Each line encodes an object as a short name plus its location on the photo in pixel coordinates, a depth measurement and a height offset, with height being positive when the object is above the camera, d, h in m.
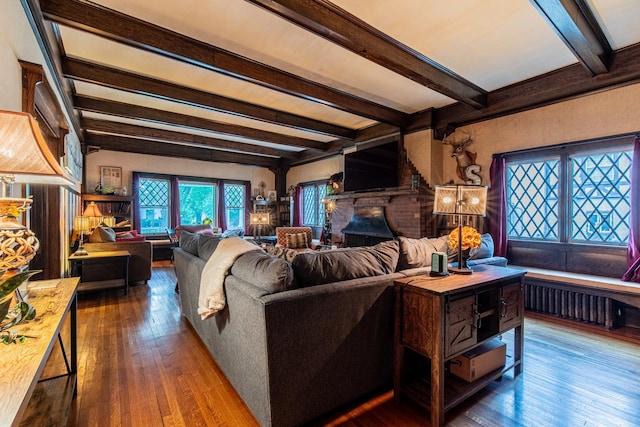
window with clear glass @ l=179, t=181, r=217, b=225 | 7.95 +0.28
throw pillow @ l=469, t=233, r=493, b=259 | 2.90 -0.39
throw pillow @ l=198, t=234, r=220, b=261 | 2.46 -0.29
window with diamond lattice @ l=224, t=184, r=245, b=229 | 8.55 +0.21
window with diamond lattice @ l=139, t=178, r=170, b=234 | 7.39 +0.19
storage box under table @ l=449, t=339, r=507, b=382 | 1.93 -1.01
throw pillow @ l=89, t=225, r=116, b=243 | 4.43 -0.35
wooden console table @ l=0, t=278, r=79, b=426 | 0.77 -0.46
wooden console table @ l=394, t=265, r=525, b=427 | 1.63 -0.69
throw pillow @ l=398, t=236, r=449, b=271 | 2.27 -0.33
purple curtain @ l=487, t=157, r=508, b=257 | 4.21 +0.12
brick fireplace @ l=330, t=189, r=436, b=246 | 4.74 +0.08
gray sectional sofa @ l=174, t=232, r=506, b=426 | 1.51 -0.67
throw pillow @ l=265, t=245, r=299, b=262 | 2.16 -0.32
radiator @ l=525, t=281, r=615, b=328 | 3.10 -1.05
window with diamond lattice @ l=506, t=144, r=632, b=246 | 3.36 +0.21
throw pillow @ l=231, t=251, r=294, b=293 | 1.59 -0.34
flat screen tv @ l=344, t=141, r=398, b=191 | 5.23 +0.84
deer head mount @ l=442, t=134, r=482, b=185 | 4.49 +0.77
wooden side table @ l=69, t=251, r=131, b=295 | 3.96 -0.77
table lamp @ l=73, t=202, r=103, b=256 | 4.12 -0.14
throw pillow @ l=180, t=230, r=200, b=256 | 2.87 -0.31
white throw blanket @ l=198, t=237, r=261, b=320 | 1.90 -0.42
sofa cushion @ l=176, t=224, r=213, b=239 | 6.44 -0.37
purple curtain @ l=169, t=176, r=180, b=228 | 7.55 +0.20
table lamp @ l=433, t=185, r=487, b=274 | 2.17 +0.09
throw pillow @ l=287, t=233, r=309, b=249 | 5.43 -0.53
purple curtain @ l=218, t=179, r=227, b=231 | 8.20 +0.15
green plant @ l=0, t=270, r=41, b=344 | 0.89 -0.38
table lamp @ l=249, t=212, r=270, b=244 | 5.05 -0.12
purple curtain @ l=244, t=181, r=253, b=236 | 8.64 +0.18
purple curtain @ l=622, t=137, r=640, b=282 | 3.12 -0.09
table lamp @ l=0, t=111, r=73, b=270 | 1.00 +0.15
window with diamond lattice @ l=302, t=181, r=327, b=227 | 7.86 +0.23
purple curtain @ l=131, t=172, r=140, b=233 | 7.05 +0.32
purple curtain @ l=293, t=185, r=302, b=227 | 8.45 +0.13
